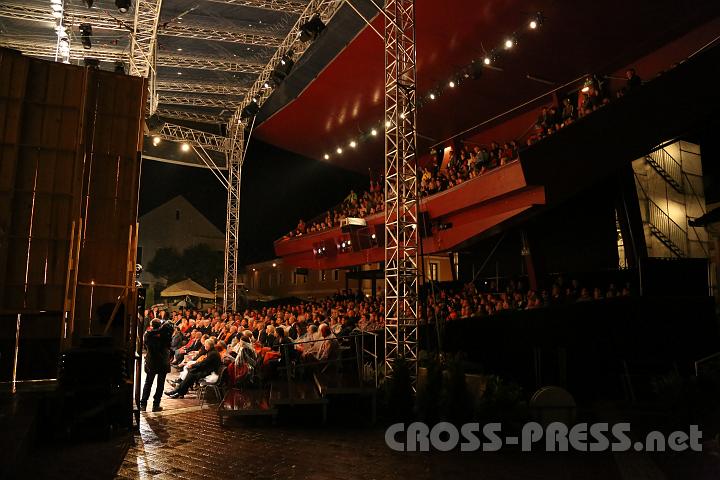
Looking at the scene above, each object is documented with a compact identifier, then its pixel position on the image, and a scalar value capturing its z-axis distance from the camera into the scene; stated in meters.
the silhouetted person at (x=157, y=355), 9.62
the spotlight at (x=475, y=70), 15.85
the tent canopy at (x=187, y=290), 27.44
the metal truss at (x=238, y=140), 17.36
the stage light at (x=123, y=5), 13.03
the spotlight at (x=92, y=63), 10.16
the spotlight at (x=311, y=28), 15.28
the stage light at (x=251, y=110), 20.60
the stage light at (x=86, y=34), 15.10
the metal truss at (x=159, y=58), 17.07
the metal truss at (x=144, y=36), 13.92
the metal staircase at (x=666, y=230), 16.00
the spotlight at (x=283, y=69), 17.44
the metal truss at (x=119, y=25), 15.31
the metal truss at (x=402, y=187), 10.03
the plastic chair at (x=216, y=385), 10.30
